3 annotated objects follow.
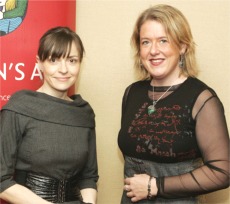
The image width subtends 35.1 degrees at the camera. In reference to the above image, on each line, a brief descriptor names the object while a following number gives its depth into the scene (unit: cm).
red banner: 172
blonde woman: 148
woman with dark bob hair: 150
